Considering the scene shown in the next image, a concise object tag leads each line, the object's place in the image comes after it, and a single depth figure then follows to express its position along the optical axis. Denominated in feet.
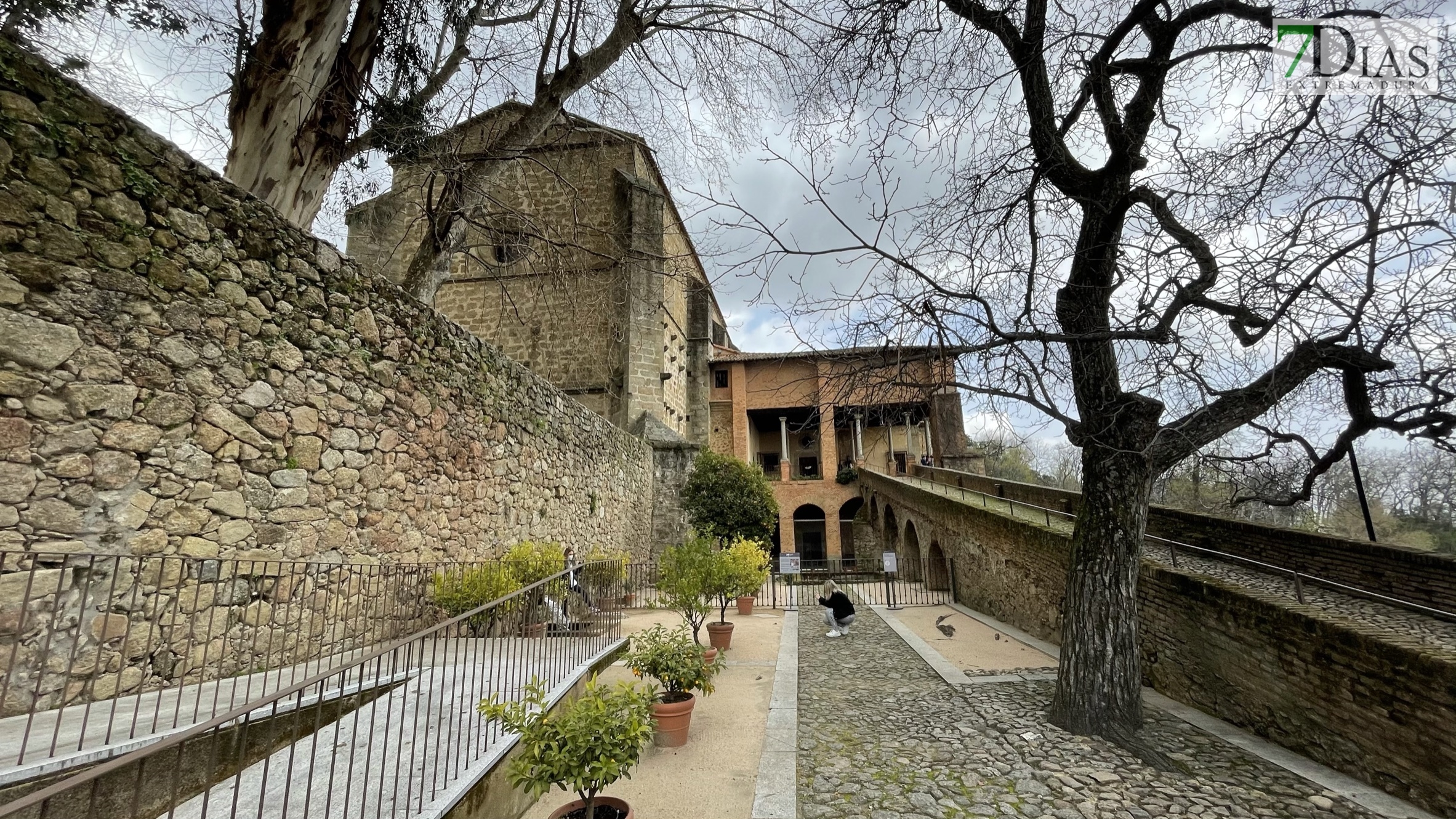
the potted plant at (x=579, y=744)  9.52
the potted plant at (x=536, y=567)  19.51
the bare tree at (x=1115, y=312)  14.15
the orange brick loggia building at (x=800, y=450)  90.48
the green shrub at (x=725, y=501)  56.44
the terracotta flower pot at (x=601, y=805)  10.41
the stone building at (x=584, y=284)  48.26
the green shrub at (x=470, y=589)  18.75
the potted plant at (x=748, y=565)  28.17
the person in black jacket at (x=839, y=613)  31.83
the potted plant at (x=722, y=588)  25.48
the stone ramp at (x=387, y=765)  8.51
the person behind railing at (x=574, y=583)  18.90
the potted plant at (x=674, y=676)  15.28
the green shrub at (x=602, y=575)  21.99
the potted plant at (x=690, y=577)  24.18
